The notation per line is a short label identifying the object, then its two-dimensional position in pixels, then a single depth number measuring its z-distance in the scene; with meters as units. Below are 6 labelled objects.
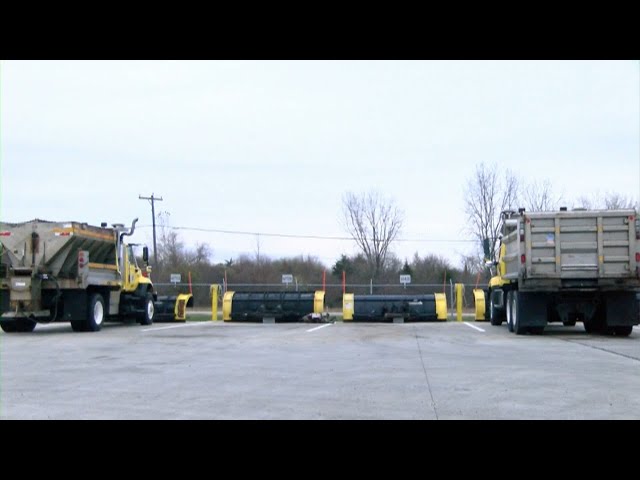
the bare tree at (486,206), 55.14
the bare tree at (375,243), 61.94
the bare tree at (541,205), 52.66
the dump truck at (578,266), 17.83
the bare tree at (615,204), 49.31
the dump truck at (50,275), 20.48
